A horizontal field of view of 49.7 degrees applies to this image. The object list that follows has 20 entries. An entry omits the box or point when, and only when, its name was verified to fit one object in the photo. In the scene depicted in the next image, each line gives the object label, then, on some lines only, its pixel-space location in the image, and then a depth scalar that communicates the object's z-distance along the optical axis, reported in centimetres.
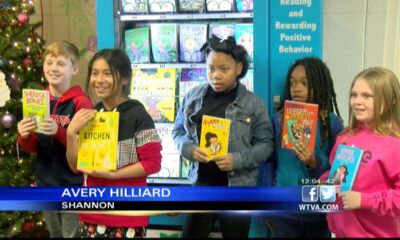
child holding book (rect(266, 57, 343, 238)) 209
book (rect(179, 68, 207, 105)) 259
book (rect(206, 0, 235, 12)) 249
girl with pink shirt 161
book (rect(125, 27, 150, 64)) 261
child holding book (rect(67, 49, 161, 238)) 195
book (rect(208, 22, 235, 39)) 253
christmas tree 272
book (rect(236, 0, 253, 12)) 244
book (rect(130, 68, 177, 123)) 259
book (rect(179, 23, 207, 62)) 257
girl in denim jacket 213
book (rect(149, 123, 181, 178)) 261
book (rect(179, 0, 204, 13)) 253
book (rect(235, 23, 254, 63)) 247
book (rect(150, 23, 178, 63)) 260
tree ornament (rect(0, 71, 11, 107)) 258
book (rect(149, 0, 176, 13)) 255
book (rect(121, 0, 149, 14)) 256
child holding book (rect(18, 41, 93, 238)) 210
